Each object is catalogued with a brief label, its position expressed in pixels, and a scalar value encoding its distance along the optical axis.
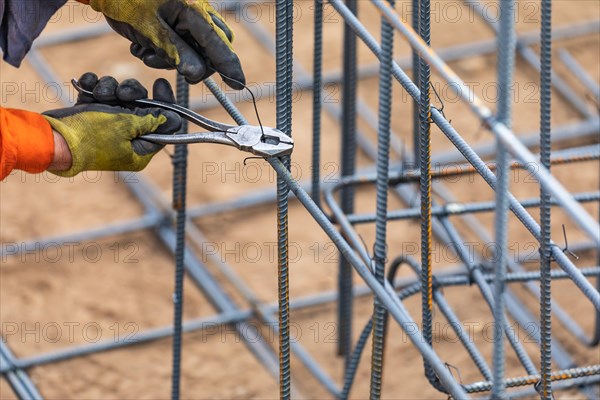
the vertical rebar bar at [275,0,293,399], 5.77
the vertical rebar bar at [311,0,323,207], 7.72
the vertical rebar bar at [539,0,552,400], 5.66
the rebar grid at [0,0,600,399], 4.69
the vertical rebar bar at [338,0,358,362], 8.91
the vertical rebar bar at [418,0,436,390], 5.62
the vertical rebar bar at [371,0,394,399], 5.24
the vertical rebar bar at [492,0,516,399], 4.27
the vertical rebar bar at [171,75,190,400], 7.34
